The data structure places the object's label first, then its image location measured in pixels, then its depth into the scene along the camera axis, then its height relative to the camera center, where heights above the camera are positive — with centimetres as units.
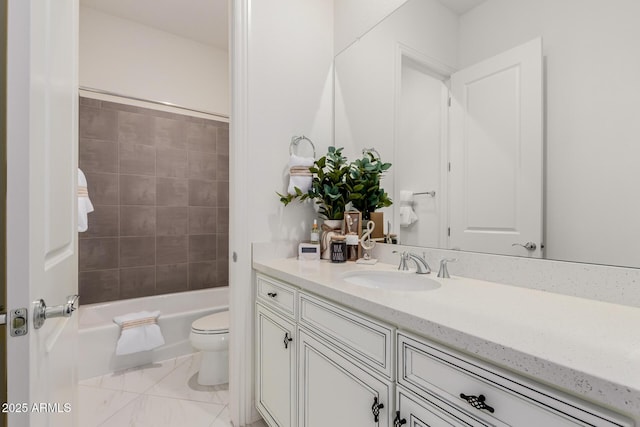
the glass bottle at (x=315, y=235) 169 -12
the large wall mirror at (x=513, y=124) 85 +32
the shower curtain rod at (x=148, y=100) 239 +97
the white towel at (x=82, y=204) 171 +5
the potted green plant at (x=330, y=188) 167 +14
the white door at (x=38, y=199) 59 +3
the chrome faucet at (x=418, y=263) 126 -21
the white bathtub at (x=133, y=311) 202 -84
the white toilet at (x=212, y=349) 191 -87
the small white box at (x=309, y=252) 162 -21
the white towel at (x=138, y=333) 208 -85
